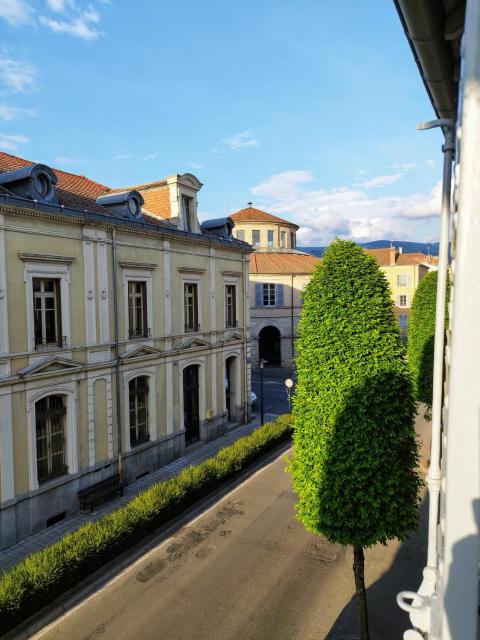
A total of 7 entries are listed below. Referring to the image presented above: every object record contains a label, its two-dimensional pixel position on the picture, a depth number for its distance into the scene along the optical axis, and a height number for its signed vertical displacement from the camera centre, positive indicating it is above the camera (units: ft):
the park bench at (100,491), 50.34 -21.77
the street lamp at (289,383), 69.77 -13.19
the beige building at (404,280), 185.26 +6.98
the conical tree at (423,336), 57.26 -5.40
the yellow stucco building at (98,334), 44.42 -4.18
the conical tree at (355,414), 27.53 -7.29
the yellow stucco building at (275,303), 141.59 -1.48
